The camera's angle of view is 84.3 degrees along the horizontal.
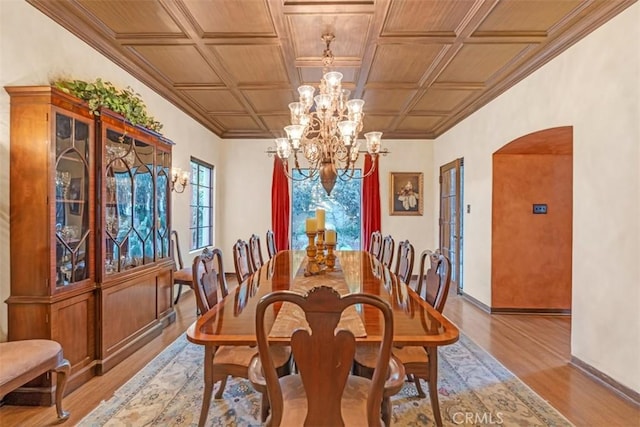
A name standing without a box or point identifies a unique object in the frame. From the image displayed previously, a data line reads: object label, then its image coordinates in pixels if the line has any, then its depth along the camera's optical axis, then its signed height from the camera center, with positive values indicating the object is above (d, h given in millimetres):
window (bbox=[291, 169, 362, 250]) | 6723 +21
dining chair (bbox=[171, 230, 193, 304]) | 4180 -788
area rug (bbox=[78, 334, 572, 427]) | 2105 -1258
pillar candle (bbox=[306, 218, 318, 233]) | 2670 -129
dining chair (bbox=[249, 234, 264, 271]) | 3418 -460
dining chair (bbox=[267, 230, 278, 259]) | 4107 -419
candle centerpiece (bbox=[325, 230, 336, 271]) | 2879 -312
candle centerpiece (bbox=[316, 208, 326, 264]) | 2761 -227
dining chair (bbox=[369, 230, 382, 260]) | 4189 -440
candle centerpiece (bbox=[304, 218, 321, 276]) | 2688 -331
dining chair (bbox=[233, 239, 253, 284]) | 2791 -444
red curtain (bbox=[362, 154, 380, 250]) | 6473 +101
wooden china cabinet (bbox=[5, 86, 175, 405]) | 2230 -179
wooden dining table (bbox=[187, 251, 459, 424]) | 1477 -532
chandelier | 2914 +699
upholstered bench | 1791 -841
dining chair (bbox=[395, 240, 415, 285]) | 2684 -425
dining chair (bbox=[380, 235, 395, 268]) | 3467 -435
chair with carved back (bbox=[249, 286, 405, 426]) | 1154 -504
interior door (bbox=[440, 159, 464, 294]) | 5441 -70
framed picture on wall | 6562 +310
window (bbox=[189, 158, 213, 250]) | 5564 +74
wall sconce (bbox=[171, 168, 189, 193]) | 4527 +386
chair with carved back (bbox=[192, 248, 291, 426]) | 1889 -819
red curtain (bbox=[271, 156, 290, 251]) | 6438 +19
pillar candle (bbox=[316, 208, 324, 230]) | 2748 -77
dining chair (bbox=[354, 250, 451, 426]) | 1903 -814
